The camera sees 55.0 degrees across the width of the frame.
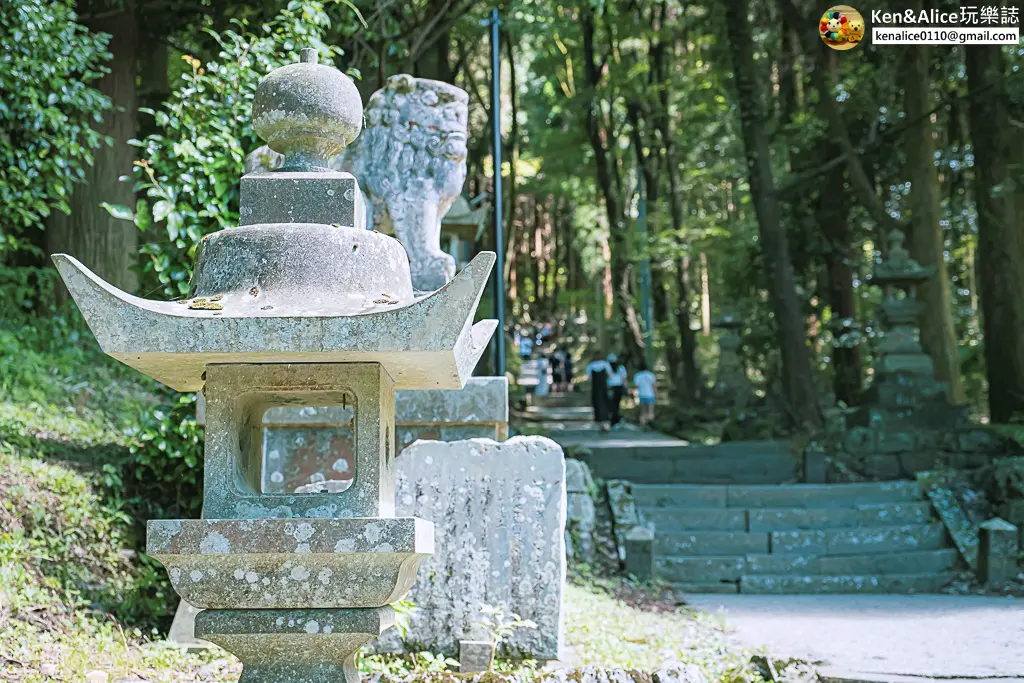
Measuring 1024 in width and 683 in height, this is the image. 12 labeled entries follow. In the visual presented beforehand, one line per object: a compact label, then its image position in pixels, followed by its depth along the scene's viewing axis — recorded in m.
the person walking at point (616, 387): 21.34
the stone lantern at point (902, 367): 14.37
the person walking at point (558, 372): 33.53
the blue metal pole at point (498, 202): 7.79
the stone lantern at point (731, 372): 20.86
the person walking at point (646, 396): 22.22
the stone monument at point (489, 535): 5.41
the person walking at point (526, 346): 39.66
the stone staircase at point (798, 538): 10.55
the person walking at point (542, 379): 31.36
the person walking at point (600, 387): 21.28
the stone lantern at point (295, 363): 3.23
